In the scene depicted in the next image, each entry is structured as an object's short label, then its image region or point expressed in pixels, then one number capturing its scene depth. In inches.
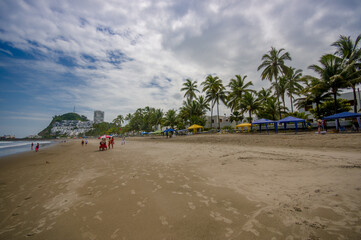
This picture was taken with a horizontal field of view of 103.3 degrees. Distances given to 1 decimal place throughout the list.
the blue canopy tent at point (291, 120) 676.1
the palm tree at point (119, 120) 3705.7
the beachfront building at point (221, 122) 1956.2
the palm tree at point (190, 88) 1547.7
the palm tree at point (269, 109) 1075.7
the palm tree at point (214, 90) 1286.9
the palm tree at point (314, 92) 755.4
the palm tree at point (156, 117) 2329.1
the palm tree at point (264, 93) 1255.7
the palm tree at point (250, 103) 1135.6
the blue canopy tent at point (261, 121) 809.9
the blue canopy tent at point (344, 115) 557.3
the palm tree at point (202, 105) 1635.7
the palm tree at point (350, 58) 650.8
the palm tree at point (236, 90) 1267.3
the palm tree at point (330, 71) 703.1
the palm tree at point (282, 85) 1128.6
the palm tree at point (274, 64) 1050.3
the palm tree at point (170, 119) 1782.7
